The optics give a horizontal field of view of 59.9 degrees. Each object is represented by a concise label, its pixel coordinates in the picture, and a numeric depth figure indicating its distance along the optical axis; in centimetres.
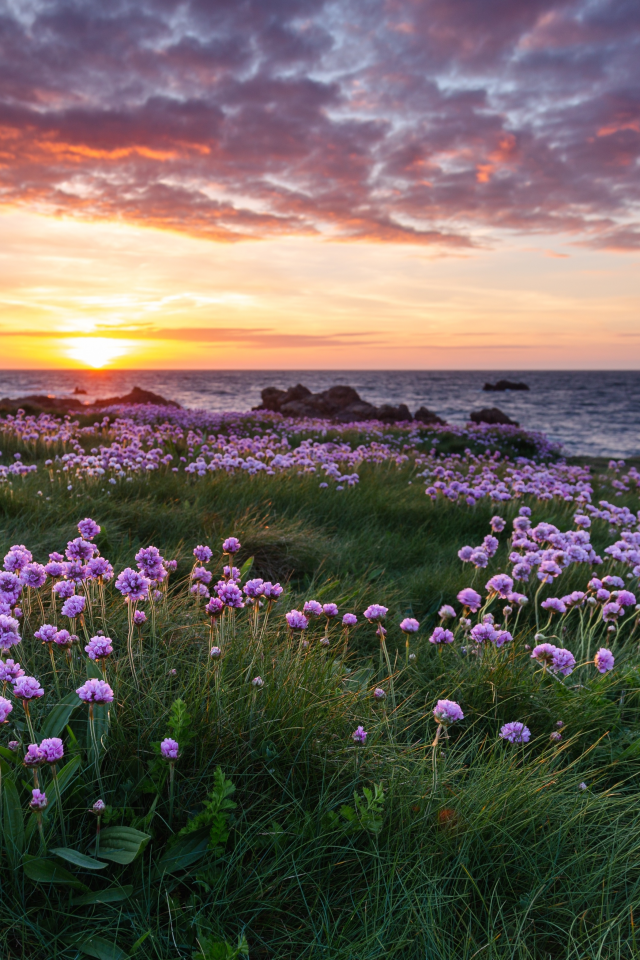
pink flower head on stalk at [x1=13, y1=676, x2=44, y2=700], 176
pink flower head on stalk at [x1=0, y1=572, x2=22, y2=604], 226
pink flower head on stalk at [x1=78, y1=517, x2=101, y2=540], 294
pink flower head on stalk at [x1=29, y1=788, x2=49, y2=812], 157
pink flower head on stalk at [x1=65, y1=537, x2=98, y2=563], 264
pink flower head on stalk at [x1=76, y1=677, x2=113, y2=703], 172
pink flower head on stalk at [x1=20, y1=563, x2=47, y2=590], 252
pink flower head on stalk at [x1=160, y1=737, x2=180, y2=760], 177
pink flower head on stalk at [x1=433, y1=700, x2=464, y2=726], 223
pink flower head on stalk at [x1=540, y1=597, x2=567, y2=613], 334
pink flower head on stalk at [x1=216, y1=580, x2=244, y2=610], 254
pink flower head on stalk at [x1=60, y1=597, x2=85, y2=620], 228
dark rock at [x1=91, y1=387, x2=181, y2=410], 2884
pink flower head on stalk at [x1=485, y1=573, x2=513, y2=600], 342
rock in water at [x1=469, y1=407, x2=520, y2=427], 2731
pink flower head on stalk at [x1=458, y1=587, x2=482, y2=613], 331
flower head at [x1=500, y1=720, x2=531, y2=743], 240
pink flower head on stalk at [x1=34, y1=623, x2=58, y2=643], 215
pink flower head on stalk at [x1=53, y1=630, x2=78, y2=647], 221
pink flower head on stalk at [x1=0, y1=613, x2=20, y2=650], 207
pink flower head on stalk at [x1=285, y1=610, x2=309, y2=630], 253
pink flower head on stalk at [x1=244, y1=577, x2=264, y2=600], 252
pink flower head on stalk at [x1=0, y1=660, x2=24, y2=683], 188
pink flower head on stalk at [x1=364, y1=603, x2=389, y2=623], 278
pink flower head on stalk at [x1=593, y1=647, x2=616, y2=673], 291
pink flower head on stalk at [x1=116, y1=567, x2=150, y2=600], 235
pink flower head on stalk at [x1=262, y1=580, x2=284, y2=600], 255
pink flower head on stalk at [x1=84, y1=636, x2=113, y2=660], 200
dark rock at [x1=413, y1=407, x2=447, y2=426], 2620
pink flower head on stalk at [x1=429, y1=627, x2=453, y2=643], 299
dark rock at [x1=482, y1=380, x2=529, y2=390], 9312
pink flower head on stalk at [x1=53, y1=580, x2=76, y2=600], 250
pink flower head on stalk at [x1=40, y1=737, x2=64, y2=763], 160
